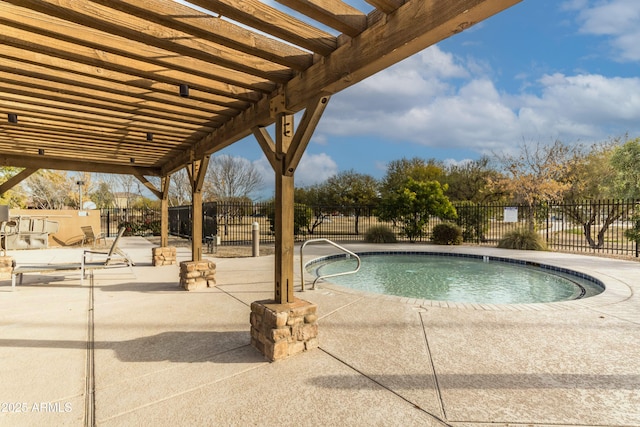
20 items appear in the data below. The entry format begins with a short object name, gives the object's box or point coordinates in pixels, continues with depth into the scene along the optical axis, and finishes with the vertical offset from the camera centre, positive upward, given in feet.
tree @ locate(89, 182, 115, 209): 95.64 +5.31
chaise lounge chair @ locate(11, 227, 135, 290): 17.20 -2.93
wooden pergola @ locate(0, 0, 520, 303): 6.36 +3.98
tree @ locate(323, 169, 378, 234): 76.13 +6.41
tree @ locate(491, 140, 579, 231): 45.16 +6.60
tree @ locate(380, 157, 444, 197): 78.33 +10.93
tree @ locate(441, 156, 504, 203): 70.08 +7.77
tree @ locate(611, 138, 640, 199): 37.45 +5.83
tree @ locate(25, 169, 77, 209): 68.33 +5.05
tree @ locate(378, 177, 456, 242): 41.86 +1.09
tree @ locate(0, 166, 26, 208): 46.09 +2.99
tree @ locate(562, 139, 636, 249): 39.11 +4.84
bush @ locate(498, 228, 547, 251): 34.24 -2.64
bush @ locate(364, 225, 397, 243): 41.83 -2.60
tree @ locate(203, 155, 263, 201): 82.53 +9.13
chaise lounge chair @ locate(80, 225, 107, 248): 35.27 -2.09
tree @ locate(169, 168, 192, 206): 76.54 +6.30
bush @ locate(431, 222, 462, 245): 40.11 -2.24
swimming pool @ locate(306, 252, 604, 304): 18.70 -4.37
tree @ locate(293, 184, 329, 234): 79.00 +4.93
